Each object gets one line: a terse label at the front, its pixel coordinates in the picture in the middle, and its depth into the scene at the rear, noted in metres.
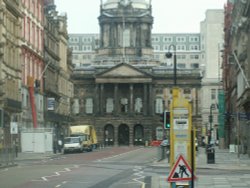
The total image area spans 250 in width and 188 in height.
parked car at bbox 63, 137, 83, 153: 89.00
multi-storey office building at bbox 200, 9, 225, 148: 194.25
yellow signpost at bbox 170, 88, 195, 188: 21.84
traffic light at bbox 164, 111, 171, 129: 36.02
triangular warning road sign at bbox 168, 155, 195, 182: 20.34
